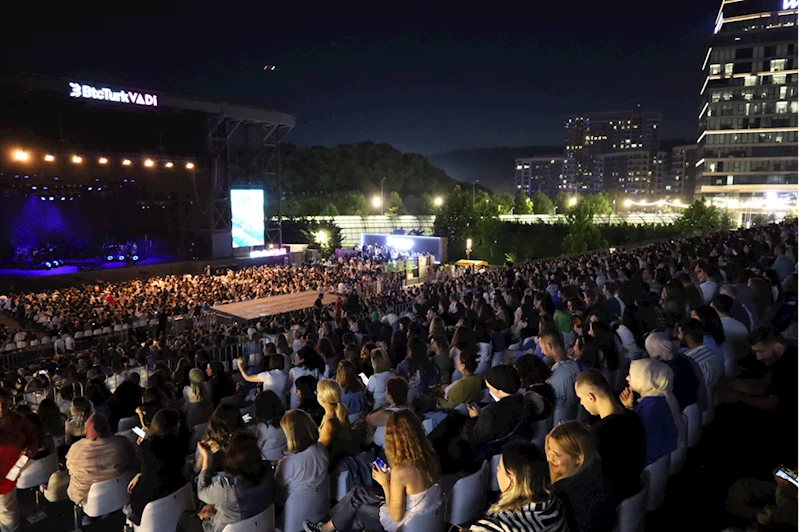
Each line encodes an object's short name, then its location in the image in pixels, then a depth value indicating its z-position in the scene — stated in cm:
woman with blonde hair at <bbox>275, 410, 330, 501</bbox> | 324
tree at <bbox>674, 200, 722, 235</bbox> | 3909
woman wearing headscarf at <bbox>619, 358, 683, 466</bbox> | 321
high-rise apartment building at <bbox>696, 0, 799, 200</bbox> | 6278
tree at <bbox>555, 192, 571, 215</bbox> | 7492
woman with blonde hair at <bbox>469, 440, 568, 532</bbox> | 223
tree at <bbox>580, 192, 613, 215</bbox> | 6419
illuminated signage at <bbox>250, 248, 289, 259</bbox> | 3016
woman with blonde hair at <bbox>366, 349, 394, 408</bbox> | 474
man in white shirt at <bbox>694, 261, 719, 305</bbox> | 748
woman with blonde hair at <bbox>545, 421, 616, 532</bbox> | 250
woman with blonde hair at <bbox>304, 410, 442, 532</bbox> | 273
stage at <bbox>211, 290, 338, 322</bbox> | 1529
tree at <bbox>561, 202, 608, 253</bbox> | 4069
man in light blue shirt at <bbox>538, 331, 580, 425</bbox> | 421
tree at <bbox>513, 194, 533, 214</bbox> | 6969
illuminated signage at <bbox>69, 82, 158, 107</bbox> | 2198
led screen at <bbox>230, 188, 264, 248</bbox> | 2984
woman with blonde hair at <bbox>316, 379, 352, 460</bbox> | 355
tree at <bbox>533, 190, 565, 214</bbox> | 7269
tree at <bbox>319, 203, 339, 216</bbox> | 5245
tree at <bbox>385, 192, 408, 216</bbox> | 6214
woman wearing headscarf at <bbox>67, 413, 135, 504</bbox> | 373
